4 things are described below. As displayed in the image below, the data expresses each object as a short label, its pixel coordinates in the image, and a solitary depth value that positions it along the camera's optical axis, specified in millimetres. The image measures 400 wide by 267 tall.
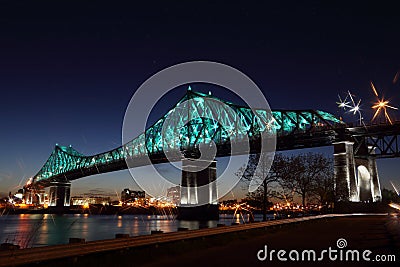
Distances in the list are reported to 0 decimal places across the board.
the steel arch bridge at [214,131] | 84000
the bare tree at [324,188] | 66750
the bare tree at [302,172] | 52131
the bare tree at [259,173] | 43988
